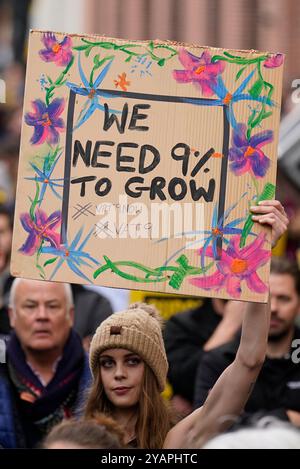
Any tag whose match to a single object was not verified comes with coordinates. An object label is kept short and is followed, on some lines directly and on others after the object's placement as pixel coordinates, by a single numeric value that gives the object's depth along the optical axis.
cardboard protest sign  10.02
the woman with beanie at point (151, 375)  10.00
